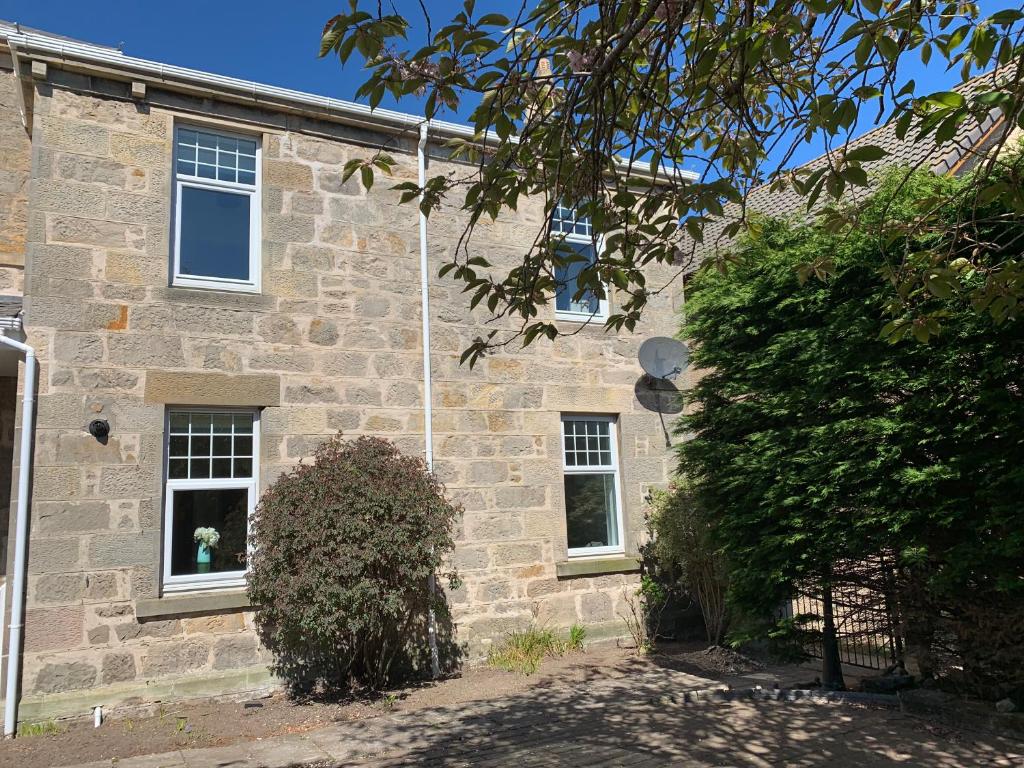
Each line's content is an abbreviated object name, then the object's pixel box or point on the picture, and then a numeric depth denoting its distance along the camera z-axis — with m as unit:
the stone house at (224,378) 7.20
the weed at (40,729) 6.52
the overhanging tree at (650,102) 3.22
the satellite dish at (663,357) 10.49
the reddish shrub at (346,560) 7.14
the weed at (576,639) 9.37
